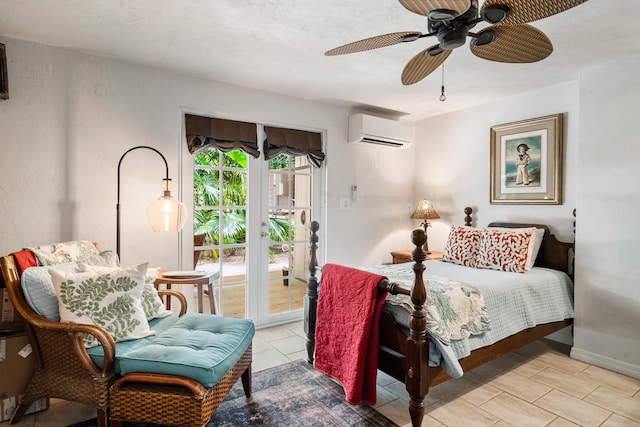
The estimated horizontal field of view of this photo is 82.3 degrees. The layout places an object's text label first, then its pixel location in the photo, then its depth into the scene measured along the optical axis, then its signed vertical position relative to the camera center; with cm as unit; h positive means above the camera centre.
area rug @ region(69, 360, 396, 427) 209 -123
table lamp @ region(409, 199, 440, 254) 410 -7
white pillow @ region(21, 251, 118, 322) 186 -44
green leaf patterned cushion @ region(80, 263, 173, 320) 227 -60
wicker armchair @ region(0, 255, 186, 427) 175 -77
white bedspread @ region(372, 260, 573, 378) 210 -68
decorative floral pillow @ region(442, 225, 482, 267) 334 -38
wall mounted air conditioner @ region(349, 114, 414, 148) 396 +84
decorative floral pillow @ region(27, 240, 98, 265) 212 -28
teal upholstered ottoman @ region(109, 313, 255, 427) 167 -83
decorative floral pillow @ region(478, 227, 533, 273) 303 -37
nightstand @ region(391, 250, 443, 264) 394 -55
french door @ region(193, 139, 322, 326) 338 -22
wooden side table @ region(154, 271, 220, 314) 260 -53
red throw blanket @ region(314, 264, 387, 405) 213 -77
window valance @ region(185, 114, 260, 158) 319 +65
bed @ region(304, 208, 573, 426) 195 -74
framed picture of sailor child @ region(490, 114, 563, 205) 335 +43
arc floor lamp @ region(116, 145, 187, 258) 259 -6
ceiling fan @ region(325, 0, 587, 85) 130 +73
